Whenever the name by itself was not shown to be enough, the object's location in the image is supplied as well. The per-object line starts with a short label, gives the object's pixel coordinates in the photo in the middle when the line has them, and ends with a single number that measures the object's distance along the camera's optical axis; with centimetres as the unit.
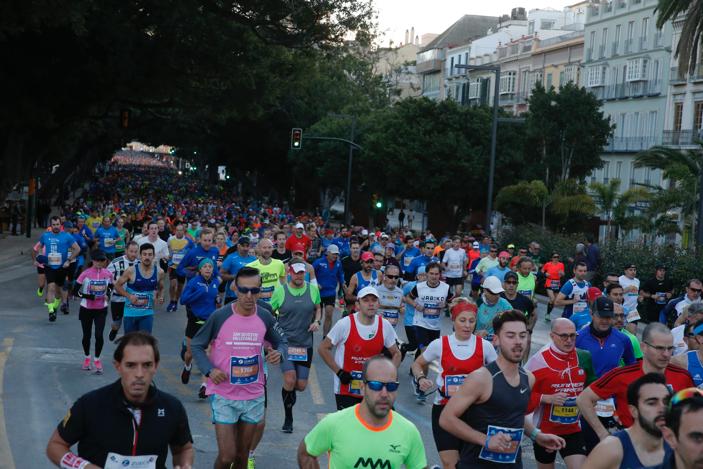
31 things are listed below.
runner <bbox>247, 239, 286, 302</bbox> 1378
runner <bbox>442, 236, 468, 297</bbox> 2238
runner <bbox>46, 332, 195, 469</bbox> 518
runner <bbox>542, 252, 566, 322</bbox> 2086
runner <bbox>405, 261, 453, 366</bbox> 1339
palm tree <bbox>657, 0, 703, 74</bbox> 2919
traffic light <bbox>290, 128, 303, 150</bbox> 4675
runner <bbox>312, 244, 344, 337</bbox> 1720
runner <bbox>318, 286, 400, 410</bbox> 935
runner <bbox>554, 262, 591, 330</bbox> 1528
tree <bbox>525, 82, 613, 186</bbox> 5066
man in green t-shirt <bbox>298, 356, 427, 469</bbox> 557
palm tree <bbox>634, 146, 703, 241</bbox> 3497
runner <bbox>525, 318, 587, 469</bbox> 806
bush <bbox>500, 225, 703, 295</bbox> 2436
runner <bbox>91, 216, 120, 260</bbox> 2318
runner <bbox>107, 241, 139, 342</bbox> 1372
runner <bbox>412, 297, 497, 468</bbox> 861
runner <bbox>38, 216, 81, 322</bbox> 1909
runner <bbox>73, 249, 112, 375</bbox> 1377
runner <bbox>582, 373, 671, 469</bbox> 526
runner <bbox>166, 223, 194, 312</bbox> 2131
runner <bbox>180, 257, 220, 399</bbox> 1284
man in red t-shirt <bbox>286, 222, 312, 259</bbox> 2139
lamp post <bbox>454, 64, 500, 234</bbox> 3642
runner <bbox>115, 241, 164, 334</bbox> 1316
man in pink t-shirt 821
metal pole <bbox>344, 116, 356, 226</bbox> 5641
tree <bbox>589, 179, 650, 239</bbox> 3853
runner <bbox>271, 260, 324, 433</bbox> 1095
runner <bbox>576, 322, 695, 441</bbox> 707
